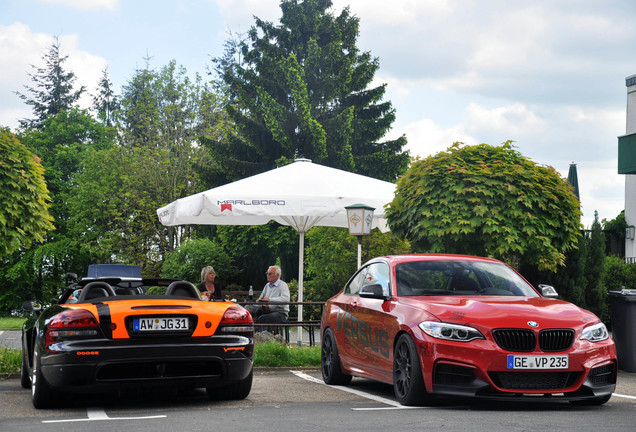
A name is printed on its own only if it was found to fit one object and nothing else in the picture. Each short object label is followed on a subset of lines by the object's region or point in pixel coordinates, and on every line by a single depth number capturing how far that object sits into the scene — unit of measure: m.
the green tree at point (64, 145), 53.97
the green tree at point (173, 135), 43.09
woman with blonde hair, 15.72
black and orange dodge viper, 8.05
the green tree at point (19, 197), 13.00
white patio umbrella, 14.44
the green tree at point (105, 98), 64.88
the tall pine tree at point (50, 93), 62.91
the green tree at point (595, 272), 19.03
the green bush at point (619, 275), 22.52
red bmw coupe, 7.95
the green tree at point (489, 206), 13.78
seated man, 15.84
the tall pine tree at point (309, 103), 41.53
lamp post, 14.86
